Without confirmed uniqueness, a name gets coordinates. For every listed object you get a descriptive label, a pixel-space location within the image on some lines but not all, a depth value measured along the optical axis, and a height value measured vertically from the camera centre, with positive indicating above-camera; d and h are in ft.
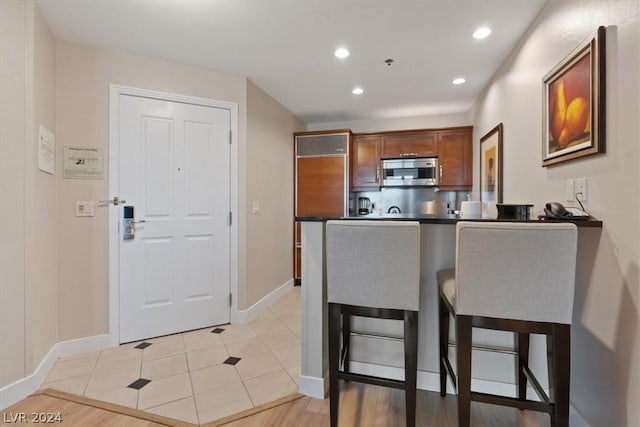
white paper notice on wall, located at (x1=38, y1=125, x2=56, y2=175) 6.29 +1.37
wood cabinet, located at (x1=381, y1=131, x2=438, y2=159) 13.46 +3.14
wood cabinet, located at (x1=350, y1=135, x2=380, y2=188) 14.02 +2.46
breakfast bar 5.58 -2.37
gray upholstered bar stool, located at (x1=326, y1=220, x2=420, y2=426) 4.38 -1.02
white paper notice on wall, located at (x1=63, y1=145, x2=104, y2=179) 7.30 +1.26
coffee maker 14.89 +0.38
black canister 5.29 +0.05
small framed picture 8.75 +1.55
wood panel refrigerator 13.51 +1.78
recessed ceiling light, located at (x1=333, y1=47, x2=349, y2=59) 7.95 +4.34
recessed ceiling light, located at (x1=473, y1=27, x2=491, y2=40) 6.97 +4.29
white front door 8.07 -0.07
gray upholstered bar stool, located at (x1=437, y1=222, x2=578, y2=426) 3.75 -1.00
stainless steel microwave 13.42 +1.88
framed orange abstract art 4.27 +1.80
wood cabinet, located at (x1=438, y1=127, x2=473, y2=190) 12.99 +2.42
